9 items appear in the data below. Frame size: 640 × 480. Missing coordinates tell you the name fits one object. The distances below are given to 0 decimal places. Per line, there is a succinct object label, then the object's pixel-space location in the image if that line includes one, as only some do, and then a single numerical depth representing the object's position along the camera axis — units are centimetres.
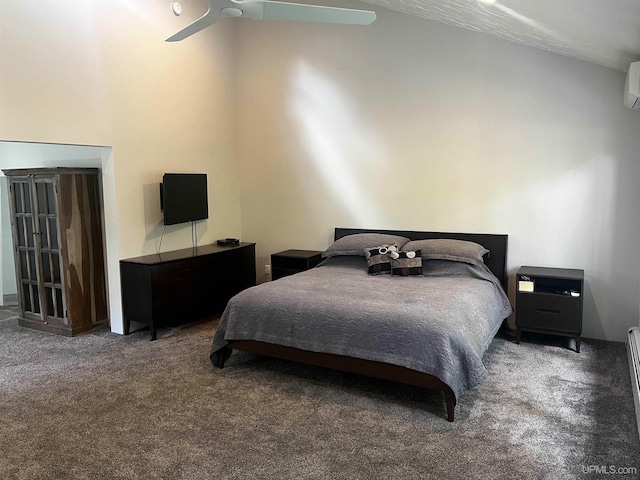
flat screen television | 498
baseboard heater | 305
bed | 303
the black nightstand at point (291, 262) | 532
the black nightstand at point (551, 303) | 404
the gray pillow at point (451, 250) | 437
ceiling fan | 282
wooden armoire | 464
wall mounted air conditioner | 340
